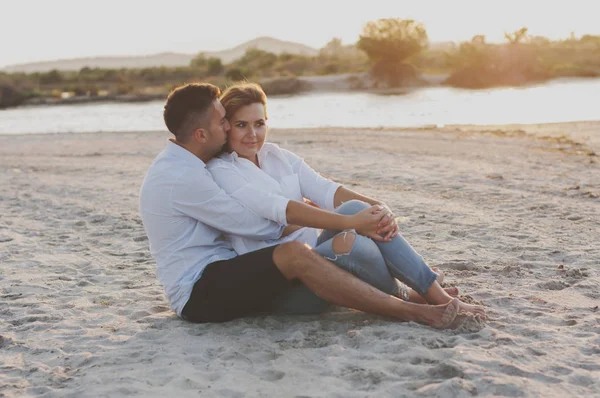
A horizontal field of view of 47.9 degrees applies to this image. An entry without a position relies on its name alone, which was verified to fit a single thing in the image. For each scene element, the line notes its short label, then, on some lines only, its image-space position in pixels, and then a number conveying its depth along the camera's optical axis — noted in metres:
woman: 3.83
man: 3.76
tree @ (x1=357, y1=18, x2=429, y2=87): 40.13
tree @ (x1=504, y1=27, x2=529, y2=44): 41.50
